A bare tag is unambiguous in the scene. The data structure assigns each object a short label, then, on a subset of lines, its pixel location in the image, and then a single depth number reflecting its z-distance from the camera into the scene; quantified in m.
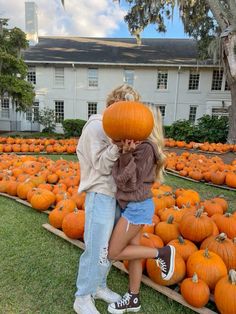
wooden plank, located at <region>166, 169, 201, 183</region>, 6.16
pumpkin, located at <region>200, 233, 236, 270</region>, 2.37
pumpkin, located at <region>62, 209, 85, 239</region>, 2.96
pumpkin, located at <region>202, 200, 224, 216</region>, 3.32
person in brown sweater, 1.73
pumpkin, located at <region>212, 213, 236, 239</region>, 2.82
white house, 19.80
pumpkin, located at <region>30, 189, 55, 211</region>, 3.86
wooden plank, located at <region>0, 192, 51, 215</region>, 3.96
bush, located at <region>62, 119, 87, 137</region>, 15.88
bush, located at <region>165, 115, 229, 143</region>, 13.26
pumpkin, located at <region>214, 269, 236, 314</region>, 1.93
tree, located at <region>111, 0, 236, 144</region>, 11.02
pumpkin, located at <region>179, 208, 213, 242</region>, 2.61
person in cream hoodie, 1.81
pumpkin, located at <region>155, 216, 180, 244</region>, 2.75
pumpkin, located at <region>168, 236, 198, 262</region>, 2.44
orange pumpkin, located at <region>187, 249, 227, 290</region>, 2.19
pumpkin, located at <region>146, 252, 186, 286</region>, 2.28
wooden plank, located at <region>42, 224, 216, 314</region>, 2.07
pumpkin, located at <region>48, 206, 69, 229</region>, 3.27
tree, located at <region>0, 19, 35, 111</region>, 13.63
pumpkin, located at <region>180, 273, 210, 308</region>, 2.05
